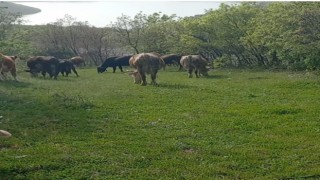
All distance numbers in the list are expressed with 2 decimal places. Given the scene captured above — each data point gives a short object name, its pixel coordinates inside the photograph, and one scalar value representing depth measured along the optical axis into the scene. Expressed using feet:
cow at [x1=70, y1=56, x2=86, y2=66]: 170.52
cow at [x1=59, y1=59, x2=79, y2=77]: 106.87
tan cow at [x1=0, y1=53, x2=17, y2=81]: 79.10
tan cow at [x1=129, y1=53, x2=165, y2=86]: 74.79
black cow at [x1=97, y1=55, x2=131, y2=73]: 140.26
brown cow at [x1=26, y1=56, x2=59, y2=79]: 98.32
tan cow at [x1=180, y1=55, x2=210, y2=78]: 99.45
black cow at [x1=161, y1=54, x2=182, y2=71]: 143.02
